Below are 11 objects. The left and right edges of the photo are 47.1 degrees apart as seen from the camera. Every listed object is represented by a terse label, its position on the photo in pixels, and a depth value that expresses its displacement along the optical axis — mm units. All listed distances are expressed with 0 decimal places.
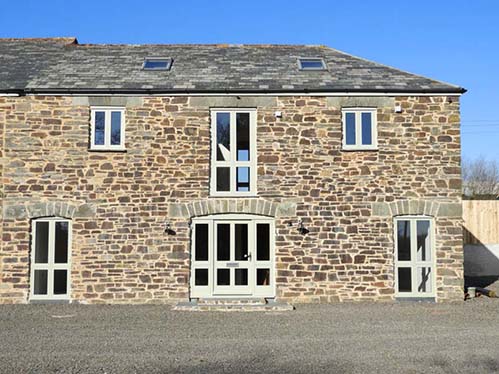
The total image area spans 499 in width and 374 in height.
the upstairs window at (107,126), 14289
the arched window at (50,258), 13922
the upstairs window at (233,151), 14312
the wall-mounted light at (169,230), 13930
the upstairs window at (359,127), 14336
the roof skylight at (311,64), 15609
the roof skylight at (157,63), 15609
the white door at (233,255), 14023
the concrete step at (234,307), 12734
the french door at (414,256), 14062
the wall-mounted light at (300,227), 13984
